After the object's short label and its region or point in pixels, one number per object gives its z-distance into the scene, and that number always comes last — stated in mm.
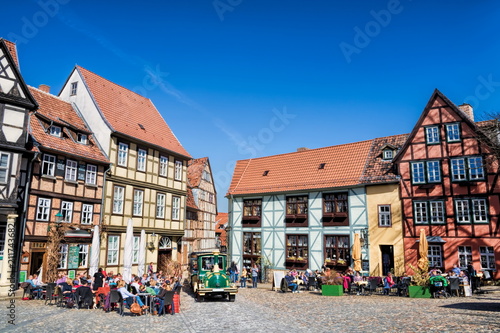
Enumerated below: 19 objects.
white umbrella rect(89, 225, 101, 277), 18156
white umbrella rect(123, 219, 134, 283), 17484
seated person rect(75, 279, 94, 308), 14391
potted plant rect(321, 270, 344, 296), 19797
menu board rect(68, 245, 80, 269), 21406
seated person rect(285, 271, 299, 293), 21795
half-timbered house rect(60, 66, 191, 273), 24109
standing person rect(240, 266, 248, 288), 25259
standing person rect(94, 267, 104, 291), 16656
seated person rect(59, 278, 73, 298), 14680
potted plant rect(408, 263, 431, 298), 18109
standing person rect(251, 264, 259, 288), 24912
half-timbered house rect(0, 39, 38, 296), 17641
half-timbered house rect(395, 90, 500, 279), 21953
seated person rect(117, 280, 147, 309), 13661
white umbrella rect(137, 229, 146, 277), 20188
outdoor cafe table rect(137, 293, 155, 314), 14078
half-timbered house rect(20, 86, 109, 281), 19844
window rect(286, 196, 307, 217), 28723
